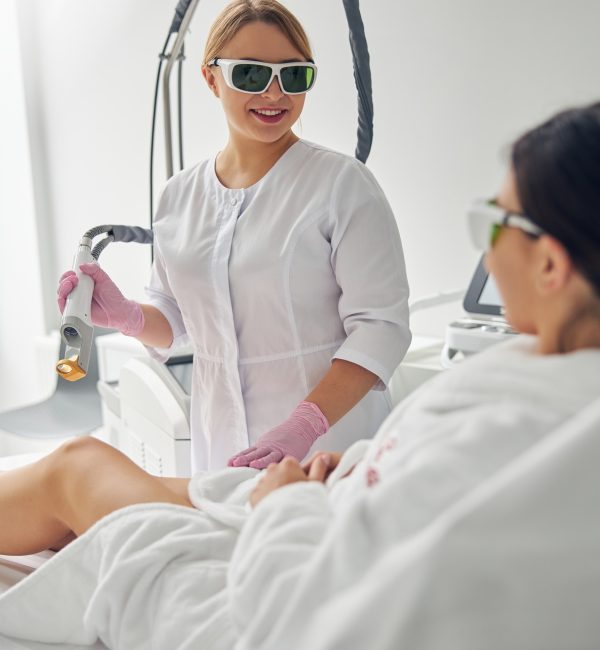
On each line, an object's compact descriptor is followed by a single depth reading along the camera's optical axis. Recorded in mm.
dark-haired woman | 705
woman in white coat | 1479
